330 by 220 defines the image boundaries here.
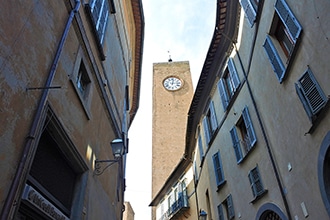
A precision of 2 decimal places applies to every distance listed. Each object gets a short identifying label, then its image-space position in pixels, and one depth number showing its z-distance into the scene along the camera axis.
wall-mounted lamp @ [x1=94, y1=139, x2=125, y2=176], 7.19
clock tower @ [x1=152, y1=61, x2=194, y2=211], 30.75
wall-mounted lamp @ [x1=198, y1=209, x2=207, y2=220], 10.78
